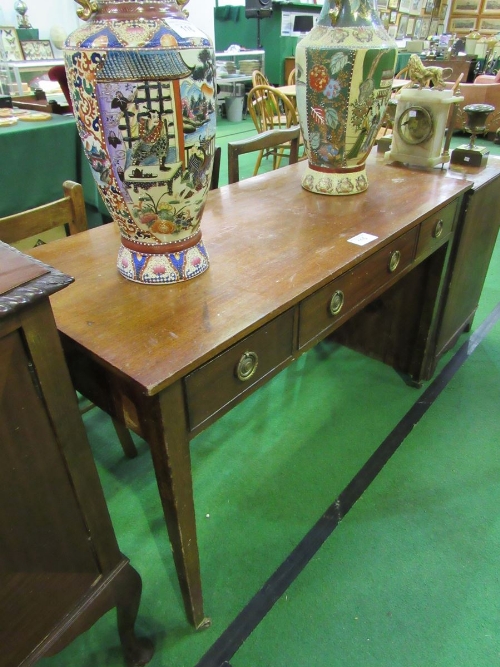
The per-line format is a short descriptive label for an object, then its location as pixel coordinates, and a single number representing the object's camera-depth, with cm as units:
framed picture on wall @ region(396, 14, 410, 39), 756
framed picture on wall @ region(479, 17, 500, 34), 817
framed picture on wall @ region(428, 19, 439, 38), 859
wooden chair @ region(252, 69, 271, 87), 370
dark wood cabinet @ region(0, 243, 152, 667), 45
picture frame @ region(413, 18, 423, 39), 814
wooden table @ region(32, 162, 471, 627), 60
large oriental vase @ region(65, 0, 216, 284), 53
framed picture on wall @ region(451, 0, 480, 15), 833
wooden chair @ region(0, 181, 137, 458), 91
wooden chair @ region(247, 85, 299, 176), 318
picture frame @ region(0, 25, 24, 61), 420
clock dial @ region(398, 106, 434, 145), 128
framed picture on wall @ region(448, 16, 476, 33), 849
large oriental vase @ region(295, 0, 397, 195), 94
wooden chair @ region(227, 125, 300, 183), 130
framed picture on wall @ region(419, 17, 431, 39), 835
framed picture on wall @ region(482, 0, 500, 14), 807
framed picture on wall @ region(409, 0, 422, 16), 770
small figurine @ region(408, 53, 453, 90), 123
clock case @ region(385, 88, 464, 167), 125
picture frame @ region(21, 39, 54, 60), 441
